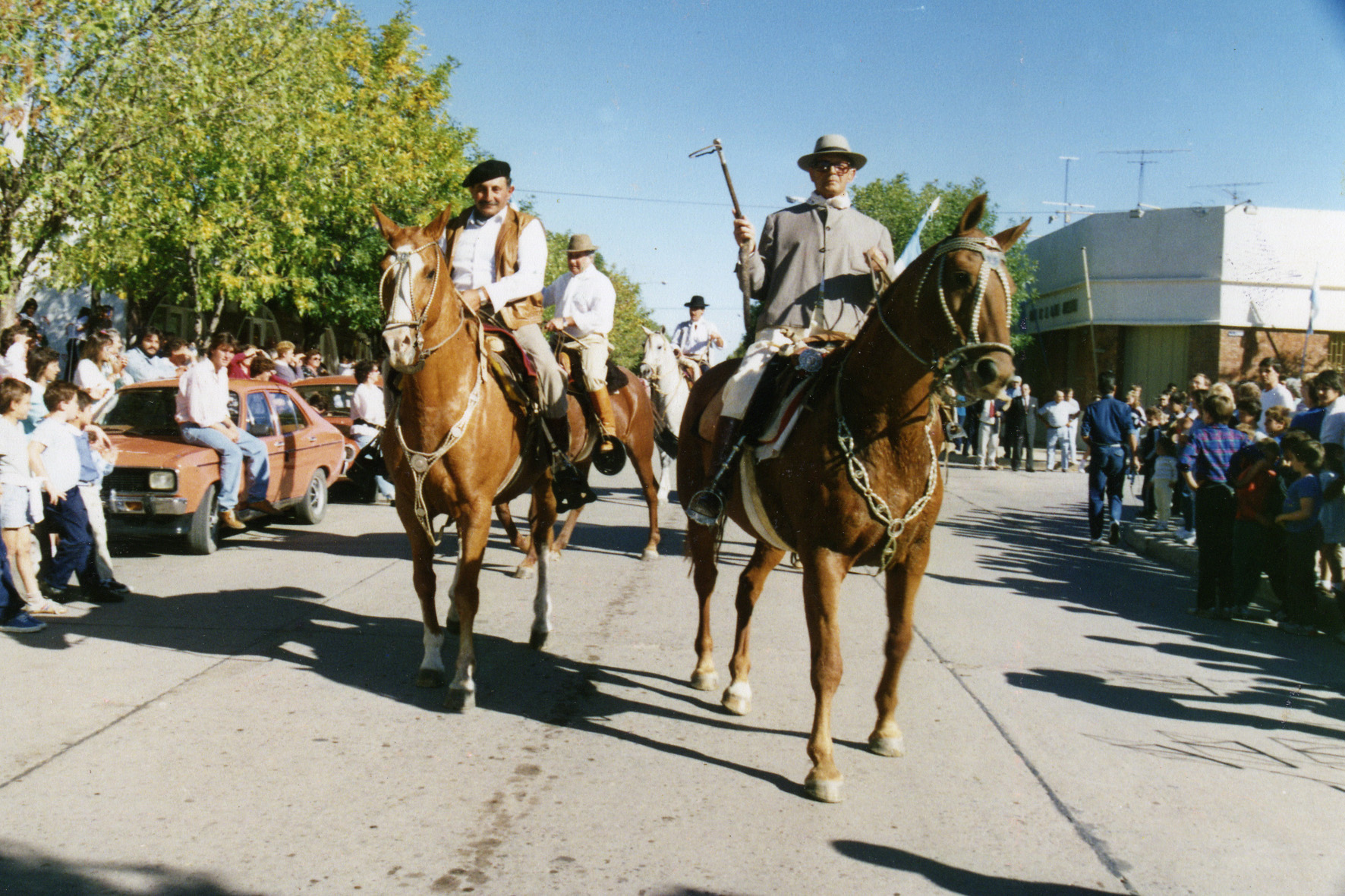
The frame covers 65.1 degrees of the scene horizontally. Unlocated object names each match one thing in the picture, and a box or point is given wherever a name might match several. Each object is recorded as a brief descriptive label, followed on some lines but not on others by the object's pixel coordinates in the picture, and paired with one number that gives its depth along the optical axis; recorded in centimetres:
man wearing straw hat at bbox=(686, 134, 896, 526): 571
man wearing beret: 661
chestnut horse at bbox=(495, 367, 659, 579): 984
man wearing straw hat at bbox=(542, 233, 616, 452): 829
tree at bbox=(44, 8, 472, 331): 1705
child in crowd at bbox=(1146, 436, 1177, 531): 1430
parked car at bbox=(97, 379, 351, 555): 976
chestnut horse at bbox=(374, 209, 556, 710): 543
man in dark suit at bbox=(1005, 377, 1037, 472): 2648
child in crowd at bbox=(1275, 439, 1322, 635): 819
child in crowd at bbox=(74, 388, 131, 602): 787
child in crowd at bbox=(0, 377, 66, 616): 700
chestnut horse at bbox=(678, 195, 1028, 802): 416
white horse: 1265
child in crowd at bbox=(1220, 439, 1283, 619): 868
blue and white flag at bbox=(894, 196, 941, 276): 565
